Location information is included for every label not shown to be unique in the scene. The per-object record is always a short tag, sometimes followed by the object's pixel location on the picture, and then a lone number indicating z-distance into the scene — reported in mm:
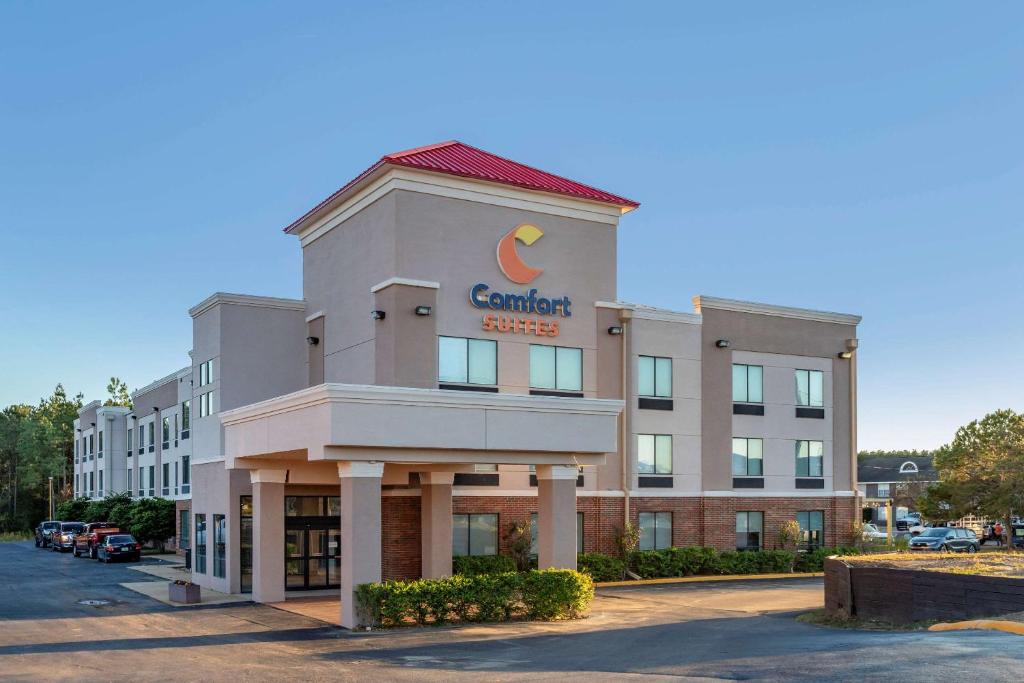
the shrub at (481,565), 31672
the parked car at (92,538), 51219
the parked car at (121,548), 48281
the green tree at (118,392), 120875
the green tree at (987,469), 49781
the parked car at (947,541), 54688
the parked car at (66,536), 56925
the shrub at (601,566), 34594
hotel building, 25922
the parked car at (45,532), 63000
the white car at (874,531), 64969
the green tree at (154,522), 56469
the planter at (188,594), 29203
